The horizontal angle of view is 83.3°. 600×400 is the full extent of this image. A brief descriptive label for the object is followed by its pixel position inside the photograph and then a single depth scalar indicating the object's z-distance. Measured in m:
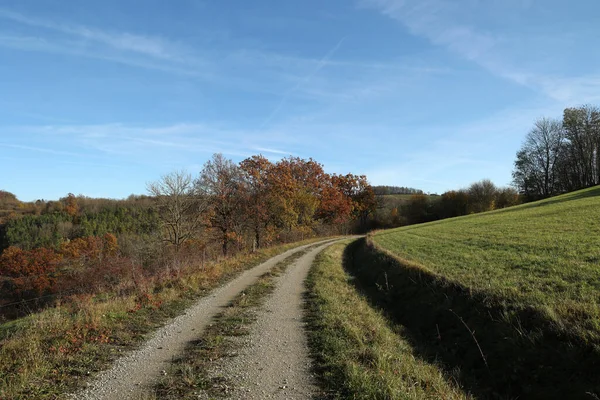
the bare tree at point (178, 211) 31.84
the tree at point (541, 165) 69.56
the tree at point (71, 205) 115.83
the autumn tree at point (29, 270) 41.34
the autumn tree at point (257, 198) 37.62
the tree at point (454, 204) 82.62
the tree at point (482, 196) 76.75
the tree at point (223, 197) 35.78
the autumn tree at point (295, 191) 40.59
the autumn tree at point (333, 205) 66.62
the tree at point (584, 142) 61.59
